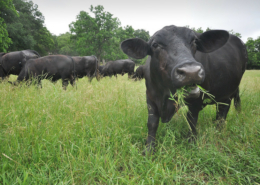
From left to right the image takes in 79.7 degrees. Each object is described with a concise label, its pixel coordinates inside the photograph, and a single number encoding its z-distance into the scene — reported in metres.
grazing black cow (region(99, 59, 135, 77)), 16.70
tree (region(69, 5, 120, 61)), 26.03
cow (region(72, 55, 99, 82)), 10.74
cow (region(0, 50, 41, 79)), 8.58
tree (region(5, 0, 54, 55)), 23.47
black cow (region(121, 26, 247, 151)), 1.75
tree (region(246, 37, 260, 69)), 50.75
